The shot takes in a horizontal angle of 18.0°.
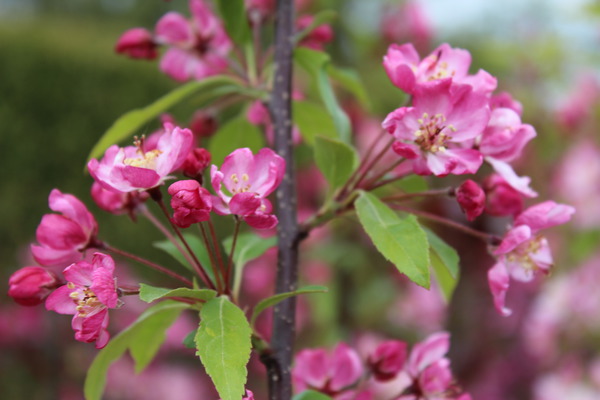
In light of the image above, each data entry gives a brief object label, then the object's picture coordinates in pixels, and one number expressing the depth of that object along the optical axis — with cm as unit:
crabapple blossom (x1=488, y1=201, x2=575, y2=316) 72
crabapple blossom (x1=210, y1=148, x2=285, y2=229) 68
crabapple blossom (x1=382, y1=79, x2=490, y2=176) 69
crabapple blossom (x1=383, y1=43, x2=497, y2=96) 70
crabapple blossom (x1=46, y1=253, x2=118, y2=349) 67
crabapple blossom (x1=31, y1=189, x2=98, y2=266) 71
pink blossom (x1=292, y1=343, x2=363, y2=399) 75
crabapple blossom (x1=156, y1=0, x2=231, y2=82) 83
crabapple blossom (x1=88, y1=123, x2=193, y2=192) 68
